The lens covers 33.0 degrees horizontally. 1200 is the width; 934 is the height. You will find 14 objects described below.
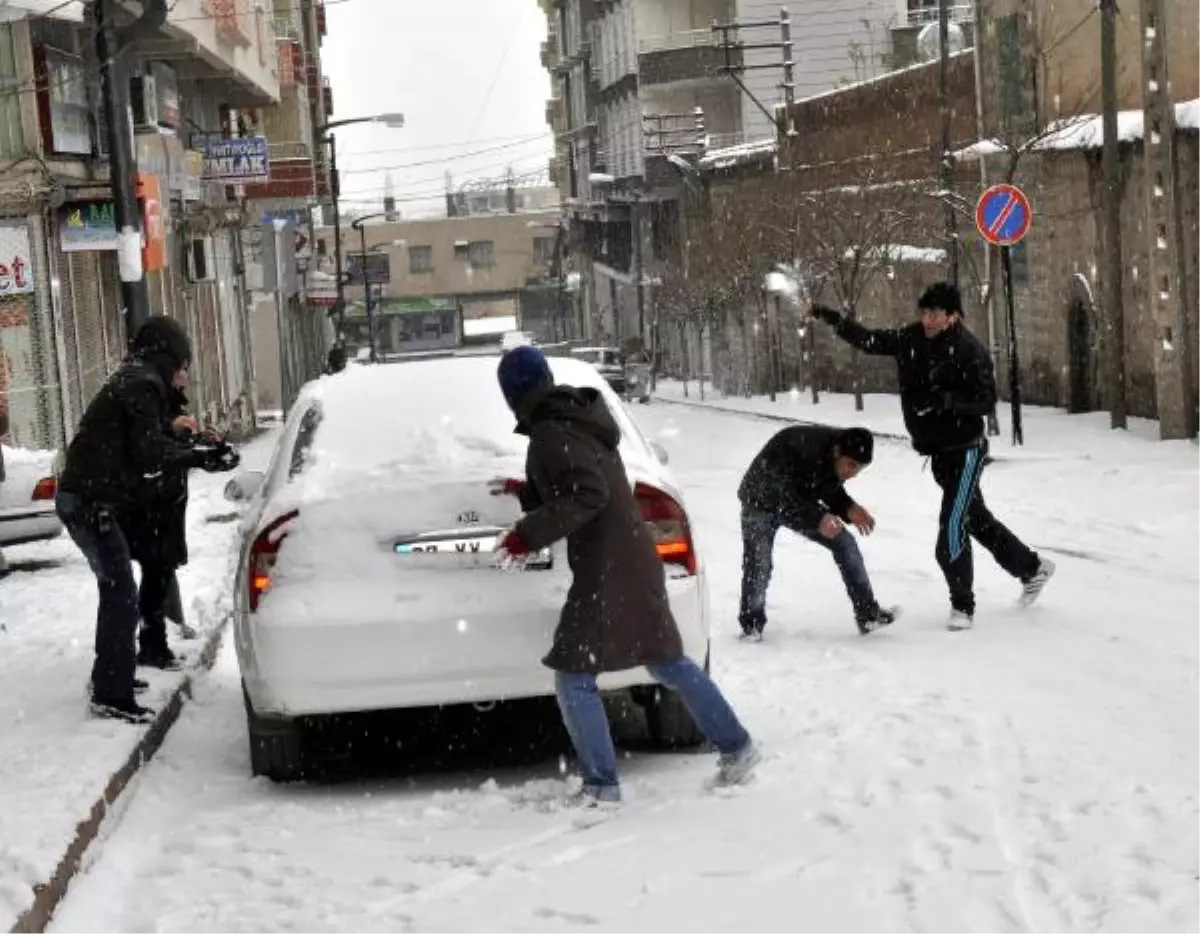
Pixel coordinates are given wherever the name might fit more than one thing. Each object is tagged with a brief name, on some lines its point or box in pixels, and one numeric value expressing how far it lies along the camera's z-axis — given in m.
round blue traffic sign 20.94
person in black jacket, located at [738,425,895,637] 9.47
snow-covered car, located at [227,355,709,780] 6.89
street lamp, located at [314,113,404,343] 59.58
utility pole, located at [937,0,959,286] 29.12
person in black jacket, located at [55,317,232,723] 8.28
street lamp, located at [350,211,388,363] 84.62
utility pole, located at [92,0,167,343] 16.73
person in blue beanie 6.36
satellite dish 47.94
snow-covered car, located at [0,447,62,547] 14.91
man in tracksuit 9.97
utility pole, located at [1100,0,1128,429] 23.64
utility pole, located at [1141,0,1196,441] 21.75
